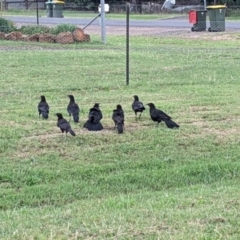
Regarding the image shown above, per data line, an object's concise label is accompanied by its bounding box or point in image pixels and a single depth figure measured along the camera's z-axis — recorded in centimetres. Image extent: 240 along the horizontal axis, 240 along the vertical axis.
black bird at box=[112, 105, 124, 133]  1134
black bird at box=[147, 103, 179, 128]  1181
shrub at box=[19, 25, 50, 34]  3368
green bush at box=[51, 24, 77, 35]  3291
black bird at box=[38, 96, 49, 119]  1252
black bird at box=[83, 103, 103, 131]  1141
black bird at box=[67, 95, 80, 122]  1215
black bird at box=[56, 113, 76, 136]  1079
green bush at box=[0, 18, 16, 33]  3459
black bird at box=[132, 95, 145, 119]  1249
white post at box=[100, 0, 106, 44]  3048
